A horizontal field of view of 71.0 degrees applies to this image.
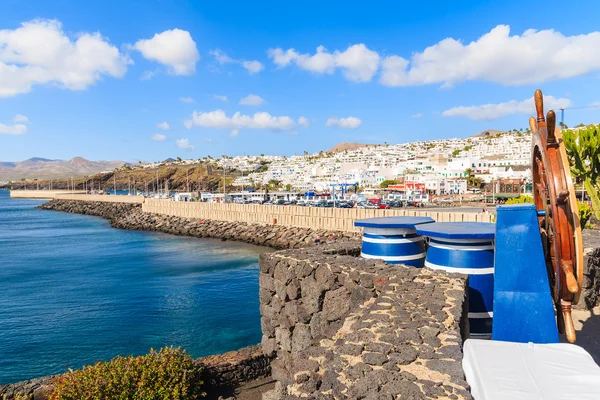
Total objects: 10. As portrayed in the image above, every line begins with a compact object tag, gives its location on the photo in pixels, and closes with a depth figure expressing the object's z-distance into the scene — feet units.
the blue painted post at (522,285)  14.62
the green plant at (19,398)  23.90
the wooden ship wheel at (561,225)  13.75
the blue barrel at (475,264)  18.51
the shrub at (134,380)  23.30
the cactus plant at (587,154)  40.42
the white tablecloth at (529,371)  10.01
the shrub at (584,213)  53.11
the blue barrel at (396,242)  22.20
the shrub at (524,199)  63.38
